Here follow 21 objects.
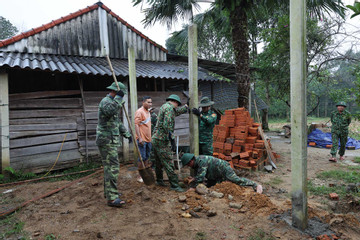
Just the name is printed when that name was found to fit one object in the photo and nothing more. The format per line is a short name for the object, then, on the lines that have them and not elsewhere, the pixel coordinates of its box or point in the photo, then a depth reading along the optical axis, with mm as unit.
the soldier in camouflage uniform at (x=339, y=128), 6543
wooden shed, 5328
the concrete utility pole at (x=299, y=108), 2582
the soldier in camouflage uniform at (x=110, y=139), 3525
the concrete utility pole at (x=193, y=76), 4367
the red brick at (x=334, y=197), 3903
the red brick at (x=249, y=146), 5984
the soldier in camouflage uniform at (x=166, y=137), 4082
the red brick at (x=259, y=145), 6017
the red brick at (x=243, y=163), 5694
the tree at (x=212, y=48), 19752
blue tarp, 9040
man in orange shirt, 5043
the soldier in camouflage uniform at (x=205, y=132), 4973
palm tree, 7133
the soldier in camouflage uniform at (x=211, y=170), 4043
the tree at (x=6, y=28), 25566
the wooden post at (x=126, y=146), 6605
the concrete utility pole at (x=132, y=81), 5320
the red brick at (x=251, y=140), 6043
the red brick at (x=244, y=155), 5733
